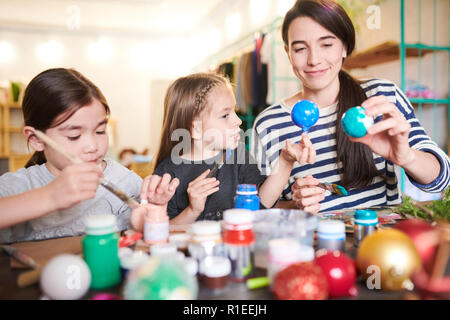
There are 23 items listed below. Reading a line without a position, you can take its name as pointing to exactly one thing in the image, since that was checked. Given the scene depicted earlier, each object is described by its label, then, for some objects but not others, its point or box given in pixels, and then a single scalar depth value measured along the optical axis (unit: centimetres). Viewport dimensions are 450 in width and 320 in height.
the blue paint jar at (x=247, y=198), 88
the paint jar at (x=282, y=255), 58
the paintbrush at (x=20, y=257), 68
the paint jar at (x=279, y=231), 65
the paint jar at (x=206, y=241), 63
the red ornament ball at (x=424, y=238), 59
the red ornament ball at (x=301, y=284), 53
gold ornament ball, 57
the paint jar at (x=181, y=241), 73
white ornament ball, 55
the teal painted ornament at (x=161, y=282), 51
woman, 120
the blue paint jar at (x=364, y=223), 76
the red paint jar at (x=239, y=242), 62
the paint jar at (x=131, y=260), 62
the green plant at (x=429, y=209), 83
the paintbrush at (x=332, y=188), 107
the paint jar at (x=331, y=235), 70
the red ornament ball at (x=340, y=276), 57
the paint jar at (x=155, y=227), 75
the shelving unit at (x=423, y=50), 292
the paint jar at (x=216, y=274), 59
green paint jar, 60
